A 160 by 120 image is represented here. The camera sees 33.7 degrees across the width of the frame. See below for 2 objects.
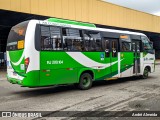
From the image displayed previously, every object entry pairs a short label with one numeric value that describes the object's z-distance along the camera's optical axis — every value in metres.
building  21.64
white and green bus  9.83
